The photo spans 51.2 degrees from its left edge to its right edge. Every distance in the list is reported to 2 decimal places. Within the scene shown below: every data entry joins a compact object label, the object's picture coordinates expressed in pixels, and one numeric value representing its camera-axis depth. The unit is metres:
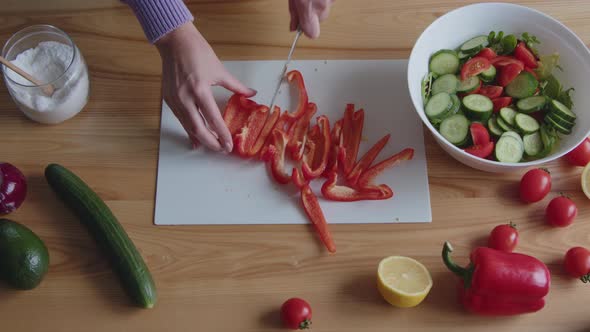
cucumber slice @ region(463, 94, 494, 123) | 1.72
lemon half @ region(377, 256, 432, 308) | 1.55
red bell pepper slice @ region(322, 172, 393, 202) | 1.72
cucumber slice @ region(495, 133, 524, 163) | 1.69
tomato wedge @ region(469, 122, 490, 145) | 1.70
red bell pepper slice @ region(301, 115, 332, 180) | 1.75
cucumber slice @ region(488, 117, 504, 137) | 1.72
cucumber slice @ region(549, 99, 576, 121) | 1.70
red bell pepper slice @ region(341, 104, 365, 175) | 1.76
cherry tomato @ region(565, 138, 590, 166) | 1.73
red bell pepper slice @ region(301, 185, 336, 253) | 1.68
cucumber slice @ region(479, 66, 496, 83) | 1.77
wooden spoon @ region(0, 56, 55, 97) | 1.66
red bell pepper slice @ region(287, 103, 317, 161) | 1.78
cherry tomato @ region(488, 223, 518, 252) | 1.65
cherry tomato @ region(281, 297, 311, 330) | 1.58
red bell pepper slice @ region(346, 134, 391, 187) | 1.75
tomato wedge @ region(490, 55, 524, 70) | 1.78
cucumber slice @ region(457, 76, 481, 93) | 1.76
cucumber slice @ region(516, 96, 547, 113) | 1.73
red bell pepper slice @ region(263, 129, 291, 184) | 1.75
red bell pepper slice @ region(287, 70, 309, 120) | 1.83
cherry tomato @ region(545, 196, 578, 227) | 1.67
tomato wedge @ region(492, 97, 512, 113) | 1.75
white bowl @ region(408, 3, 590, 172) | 1.71
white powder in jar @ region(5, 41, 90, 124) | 1.76
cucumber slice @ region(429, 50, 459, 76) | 1.79
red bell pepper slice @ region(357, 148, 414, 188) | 1.75
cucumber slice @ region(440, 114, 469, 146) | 1.71
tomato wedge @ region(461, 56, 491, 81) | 1.77
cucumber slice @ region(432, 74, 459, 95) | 1.76
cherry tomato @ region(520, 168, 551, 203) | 1.69
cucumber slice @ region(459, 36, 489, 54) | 1.80
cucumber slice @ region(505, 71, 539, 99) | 1.74
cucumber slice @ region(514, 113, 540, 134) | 1.71
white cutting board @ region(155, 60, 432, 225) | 1.73
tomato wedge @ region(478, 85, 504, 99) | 1.76
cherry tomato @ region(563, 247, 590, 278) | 1.60
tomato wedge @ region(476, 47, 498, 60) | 1.80
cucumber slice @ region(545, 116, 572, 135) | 1.70
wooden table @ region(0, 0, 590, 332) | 1.63
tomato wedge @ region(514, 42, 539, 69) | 1.79
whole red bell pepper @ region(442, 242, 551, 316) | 1.55
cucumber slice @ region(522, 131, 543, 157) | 1.70
